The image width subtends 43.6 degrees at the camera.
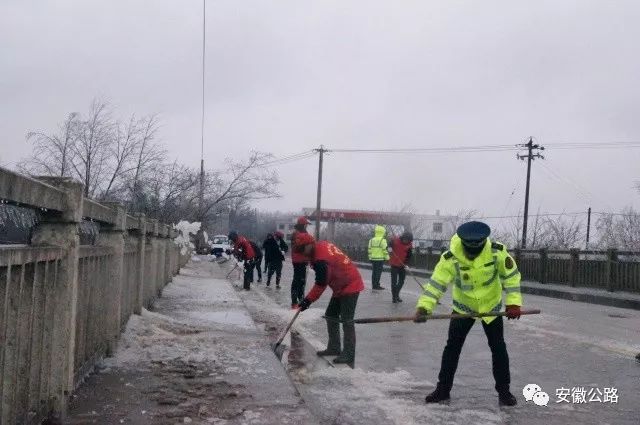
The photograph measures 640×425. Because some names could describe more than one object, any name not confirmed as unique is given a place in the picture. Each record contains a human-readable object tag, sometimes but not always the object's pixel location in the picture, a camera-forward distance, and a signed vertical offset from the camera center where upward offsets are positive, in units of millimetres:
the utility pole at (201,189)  42831 +2216
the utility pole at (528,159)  44031 +4930
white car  57938 -1137
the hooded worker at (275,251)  21872 -475
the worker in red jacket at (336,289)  8469 -570
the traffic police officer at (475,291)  6527 -394
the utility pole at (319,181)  54500 +3740
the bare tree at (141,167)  34406 +2648
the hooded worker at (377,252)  20750 -343
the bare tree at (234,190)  50625 +2643
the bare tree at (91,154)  32688 +2907
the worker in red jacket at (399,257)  17702 -388
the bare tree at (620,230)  51038 +1434
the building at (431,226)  102500 +2167
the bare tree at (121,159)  33688 +2917
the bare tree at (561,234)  56656 +987
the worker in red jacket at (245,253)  21078 -545
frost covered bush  24622 -152
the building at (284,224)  107062 +1402
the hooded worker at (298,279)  15578 -877
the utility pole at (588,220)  62406 +2290
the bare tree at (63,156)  31375 +2724
